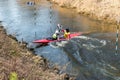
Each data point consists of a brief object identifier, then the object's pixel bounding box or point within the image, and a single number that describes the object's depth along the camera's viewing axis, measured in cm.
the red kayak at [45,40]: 2274
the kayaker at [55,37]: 2328
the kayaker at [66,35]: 2367
